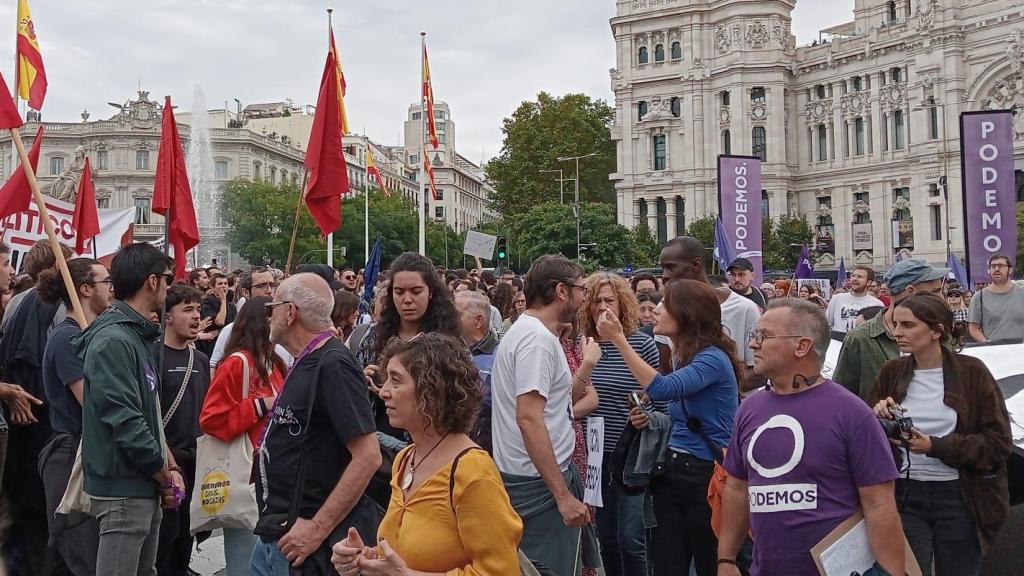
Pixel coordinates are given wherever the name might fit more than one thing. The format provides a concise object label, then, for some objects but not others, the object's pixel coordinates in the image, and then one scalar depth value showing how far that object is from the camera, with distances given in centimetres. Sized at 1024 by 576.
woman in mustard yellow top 277
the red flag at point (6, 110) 684
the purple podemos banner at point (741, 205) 1692
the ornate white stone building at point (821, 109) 5600
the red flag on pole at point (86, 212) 1049
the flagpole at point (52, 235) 507
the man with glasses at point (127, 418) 420
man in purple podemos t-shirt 321
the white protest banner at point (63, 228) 1016
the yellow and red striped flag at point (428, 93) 2369
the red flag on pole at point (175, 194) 747
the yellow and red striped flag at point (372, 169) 3522
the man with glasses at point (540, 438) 416
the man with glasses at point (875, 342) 544
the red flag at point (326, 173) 867
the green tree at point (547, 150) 6612
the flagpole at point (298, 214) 647
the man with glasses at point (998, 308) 884
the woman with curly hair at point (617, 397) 532
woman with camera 423
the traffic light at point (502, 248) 2392
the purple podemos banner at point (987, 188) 1136
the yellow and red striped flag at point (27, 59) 977
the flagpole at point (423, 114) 2247
